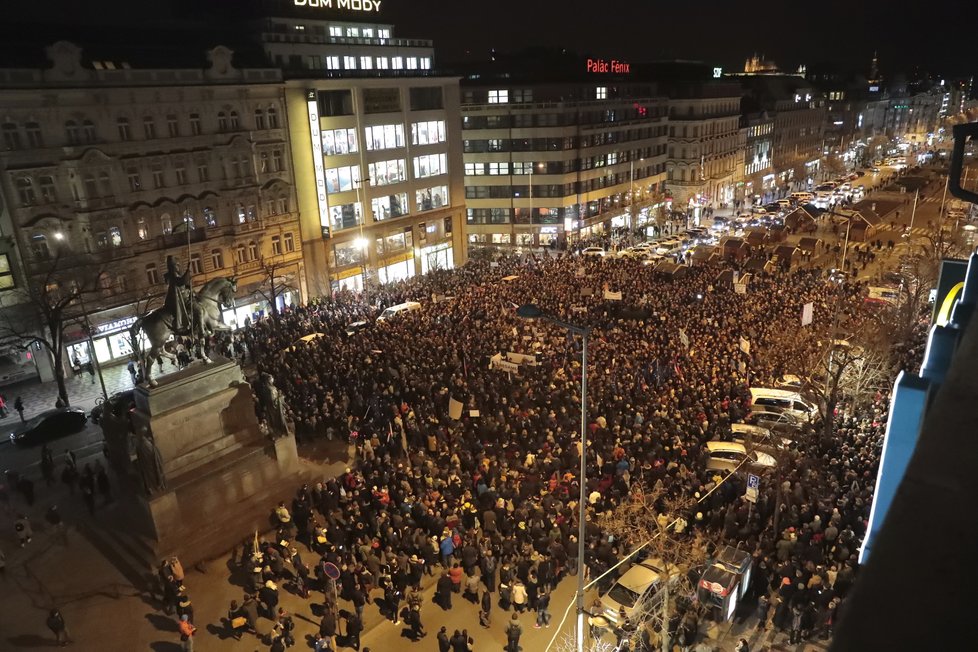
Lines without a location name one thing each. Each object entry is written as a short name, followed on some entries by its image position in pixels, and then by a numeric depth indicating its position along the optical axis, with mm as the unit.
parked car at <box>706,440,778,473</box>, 22734
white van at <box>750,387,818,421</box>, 26625
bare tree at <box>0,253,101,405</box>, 34031
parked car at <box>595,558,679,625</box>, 16516
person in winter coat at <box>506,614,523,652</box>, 15922
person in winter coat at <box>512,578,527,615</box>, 17391
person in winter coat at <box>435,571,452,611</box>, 17812
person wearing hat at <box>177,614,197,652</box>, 16422
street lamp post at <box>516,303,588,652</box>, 13172
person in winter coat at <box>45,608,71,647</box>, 16962
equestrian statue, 21562
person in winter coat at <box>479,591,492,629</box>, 17391
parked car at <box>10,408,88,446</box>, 29125
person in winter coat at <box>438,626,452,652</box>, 15445
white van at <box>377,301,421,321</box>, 40219
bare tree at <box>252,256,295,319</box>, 47128
